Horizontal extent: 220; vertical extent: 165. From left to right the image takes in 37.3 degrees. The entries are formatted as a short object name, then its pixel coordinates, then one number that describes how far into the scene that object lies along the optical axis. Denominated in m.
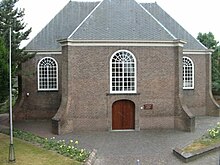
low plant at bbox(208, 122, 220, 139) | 19.50
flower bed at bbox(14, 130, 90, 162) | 15.98
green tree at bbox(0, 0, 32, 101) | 24.45
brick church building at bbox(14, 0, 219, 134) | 23.66
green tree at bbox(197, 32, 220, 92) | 40.66
